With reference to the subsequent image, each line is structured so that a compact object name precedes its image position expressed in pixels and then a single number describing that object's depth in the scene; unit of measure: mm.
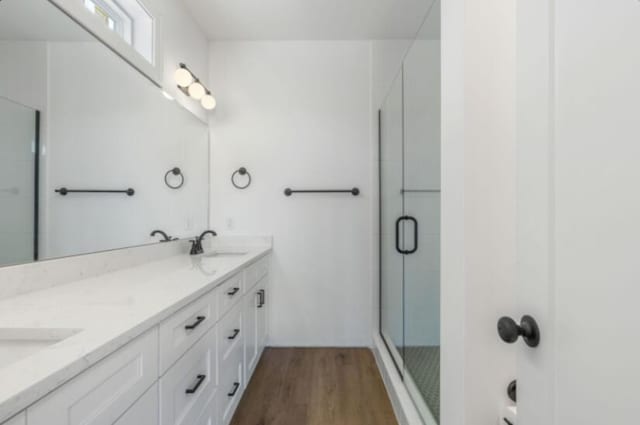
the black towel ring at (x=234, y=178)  2445
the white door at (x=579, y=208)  381
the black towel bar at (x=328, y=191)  2408
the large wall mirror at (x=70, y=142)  1000
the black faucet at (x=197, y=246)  2087
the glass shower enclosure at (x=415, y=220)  1340
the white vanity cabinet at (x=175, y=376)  576
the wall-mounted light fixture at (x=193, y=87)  2002
